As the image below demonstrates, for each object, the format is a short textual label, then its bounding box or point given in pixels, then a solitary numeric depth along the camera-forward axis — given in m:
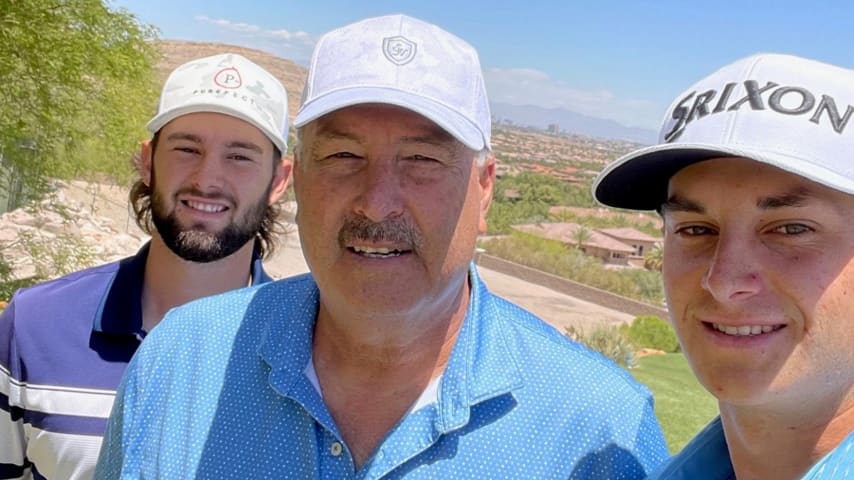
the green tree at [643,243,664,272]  48.34
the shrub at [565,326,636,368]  17.50
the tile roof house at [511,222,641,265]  57.22
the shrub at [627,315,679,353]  24.70
